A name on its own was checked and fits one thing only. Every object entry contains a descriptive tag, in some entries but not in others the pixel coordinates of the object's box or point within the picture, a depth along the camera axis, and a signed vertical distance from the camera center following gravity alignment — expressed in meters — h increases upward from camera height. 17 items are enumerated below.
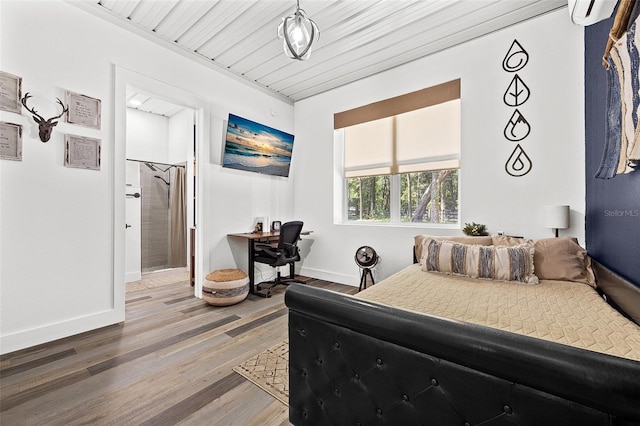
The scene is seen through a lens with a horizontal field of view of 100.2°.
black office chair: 3.54 -0.54
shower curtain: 5.22 -0.19
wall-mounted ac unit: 1.68 +1.34
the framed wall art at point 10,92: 2.12 +0.96
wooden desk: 3.59 -0.41
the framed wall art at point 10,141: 2.12 +0.56
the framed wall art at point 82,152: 2.43 +0.55
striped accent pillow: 2.06 -0.40
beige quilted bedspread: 1.20 -0.55
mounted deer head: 2.22 +0.76
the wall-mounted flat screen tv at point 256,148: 3.71 +0.97
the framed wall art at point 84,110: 2.44 +0.95
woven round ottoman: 3.09 -0.91
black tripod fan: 3.47 -0.63
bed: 0.70 -0.55
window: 3.28 +0.73
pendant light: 2.04 +1.39
